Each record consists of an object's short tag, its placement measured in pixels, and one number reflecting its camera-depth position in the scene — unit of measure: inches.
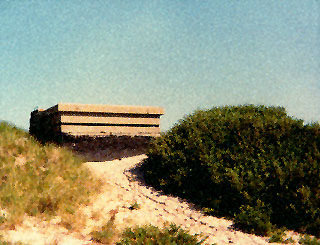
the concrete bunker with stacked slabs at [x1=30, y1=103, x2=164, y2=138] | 463.5
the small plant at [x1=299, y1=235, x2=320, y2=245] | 263.5
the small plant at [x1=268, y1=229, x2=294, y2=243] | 271.7
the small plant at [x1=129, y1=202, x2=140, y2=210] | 335.9
